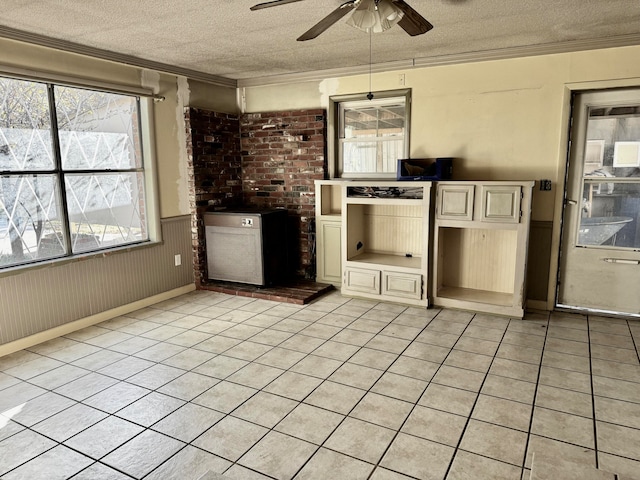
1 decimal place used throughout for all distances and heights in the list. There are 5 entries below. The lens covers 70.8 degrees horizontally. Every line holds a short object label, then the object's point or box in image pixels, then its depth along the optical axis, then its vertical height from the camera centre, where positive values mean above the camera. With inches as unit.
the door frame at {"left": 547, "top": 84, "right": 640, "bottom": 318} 156.2 -4.1
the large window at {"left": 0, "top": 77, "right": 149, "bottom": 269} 141.4 -0.4
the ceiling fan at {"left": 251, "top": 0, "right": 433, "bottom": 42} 95.0 +33.0
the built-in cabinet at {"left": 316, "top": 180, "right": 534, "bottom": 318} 163.0 -30.7
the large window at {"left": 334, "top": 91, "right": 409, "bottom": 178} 193.2 +14.8
